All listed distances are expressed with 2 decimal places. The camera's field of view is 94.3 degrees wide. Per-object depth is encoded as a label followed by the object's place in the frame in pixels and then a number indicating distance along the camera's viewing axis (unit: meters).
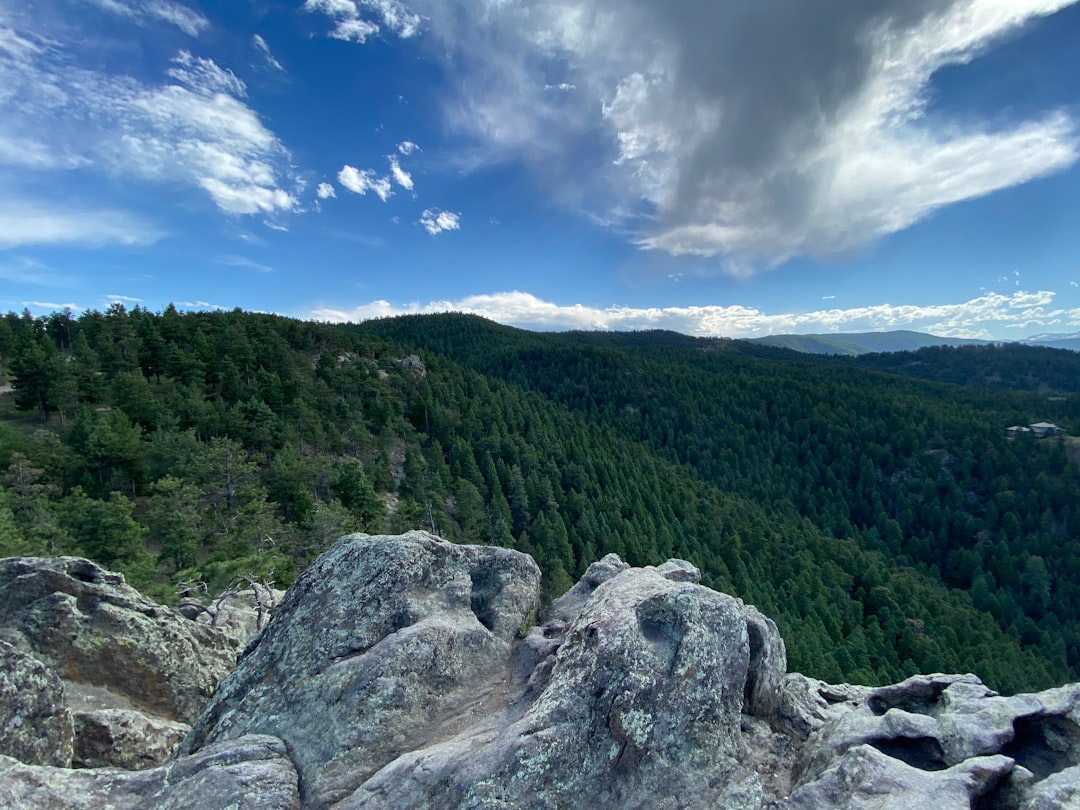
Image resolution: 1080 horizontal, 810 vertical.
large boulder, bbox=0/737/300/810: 8.56
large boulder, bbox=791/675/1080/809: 8.96
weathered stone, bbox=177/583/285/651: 22.01
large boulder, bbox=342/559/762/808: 9.05
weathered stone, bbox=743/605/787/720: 11.98
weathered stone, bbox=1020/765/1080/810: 8.16
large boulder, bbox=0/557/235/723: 14.75
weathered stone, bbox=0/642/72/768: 10.40
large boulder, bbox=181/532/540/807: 10.80
